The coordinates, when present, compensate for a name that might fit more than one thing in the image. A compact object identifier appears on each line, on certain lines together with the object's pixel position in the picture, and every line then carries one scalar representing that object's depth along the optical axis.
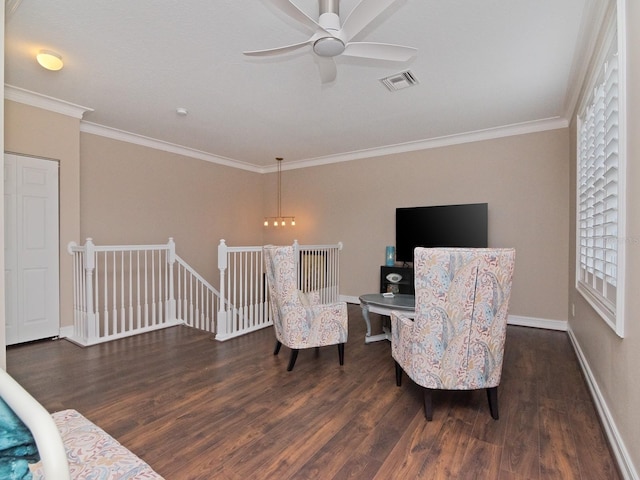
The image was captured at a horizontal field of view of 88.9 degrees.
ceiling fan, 1.81
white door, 3.45
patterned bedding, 1.12
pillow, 0.73
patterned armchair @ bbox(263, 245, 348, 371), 2.92
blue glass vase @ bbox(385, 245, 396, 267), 5.26
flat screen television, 4.50
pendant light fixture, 6.34
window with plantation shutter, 1.88
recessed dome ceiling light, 2.70
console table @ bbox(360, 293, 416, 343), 3.28
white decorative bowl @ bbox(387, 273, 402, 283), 4.29
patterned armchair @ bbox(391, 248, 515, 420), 1.97
